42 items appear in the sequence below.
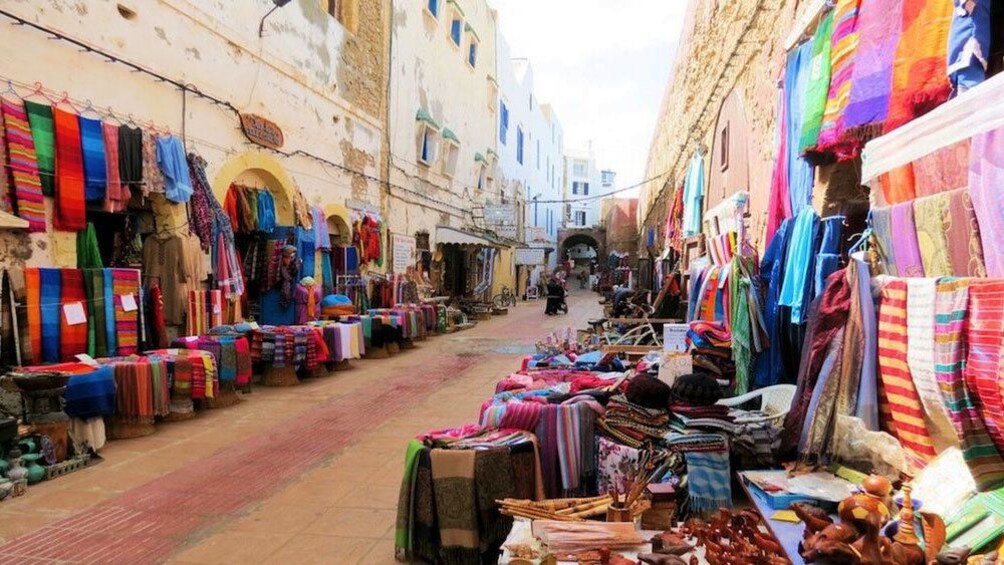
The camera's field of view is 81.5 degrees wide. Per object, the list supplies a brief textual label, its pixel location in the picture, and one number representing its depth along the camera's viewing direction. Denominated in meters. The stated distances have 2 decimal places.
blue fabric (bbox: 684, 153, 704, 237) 9.27
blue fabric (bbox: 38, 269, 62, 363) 5.65
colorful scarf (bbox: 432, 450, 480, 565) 3.15
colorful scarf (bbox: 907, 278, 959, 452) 2.30
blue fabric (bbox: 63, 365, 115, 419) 4.99
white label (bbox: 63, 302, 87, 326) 5.82
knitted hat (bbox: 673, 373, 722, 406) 3.36
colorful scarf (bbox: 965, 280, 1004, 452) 2.00
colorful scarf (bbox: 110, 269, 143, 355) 6.35
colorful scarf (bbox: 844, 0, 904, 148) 2.92
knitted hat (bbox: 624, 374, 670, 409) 3.45
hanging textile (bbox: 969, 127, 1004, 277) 2.08
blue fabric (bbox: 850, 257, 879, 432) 2.76
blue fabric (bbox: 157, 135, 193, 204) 7.06
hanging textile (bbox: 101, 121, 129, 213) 6.26
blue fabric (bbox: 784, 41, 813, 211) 4.08
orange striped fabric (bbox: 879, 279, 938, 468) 2.46
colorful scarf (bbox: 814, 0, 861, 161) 3.32
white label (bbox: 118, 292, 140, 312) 6.41
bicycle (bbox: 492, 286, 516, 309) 21.45
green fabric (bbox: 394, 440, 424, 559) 3.25
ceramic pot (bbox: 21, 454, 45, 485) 4.34
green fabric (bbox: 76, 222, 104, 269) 6.22
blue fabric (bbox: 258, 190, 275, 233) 9.38
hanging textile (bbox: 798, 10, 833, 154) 3.64
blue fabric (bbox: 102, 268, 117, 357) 6.23
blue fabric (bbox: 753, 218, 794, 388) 4.02
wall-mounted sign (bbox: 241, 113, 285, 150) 8.92
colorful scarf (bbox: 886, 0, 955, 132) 2.59
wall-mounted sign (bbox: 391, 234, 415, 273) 14.41
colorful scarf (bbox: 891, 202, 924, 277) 2.70
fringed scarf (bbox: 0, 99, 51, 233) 5.34
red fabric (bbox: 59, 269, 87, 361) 5.79
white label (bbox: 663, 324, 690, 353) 5.32
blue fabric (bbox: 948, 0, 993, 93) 2.31
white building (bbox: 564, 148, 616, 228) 59.22
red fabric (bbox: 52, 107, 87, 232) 5.80
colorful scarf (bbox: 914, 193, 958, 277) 2.47
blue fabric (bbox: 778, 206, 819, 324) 3.63
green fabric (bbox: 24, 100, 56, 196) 5.58
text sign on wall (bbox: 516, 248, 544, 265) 28.61
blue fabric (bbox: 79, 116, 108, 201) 6.05
